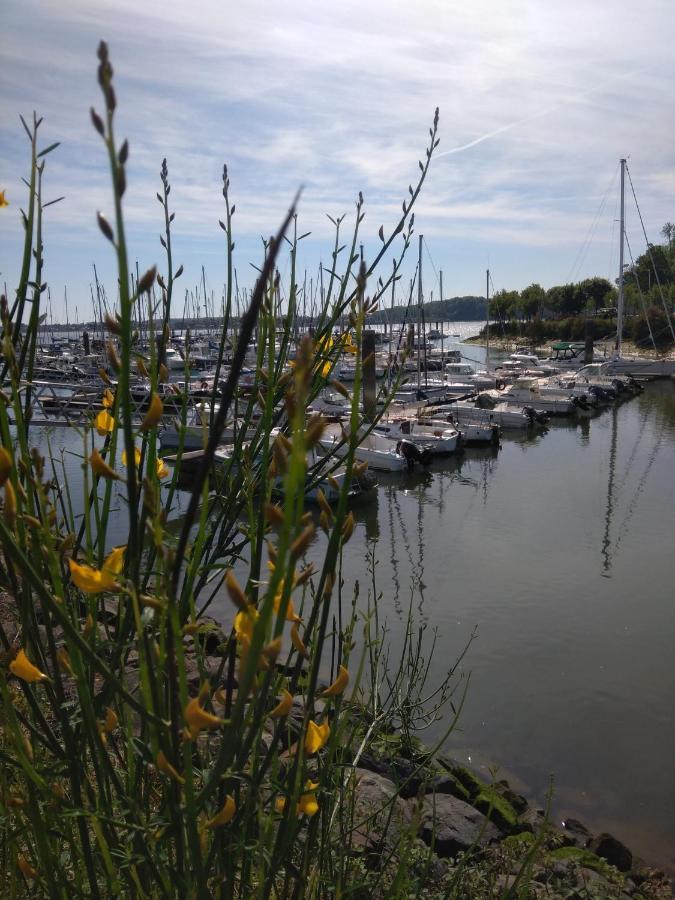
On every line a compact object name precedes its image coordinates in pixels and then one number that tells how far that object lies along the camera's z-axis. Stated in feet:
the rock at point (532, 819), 18.22
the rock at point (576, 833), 17.85
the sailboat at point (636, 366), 120.57
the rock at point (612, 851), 17.24
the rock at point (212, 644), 25.54
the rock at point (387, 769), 17.63
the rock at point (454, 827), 15.35
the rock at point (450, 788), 18.97
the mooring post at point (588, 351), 134.31
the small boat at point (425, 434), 66.18
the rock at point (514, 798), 19.54
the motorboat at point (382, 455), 59.35
